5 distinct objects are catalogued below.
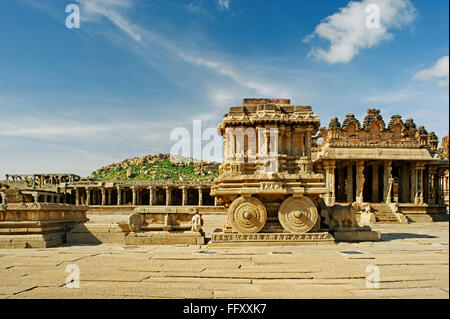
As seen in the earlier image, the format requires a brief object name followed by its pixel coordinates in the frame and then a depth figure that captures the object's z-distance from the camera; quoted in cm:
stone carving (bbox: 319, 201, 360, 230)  1171
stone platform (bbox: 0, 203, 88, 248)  1071
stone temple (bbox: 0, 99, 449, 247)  1077
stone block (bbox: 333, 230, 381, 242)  1164
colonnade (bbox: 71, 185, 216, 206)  4397
